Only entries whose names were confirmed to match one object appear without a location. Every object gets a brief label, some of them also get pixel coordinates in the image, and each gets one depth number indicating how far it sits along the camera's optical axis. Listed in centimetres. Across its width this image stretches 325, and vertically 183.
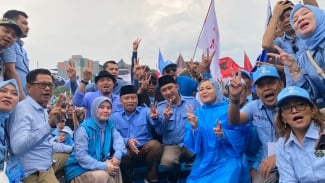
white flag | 723
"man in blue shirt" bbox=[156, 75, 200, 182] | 486
